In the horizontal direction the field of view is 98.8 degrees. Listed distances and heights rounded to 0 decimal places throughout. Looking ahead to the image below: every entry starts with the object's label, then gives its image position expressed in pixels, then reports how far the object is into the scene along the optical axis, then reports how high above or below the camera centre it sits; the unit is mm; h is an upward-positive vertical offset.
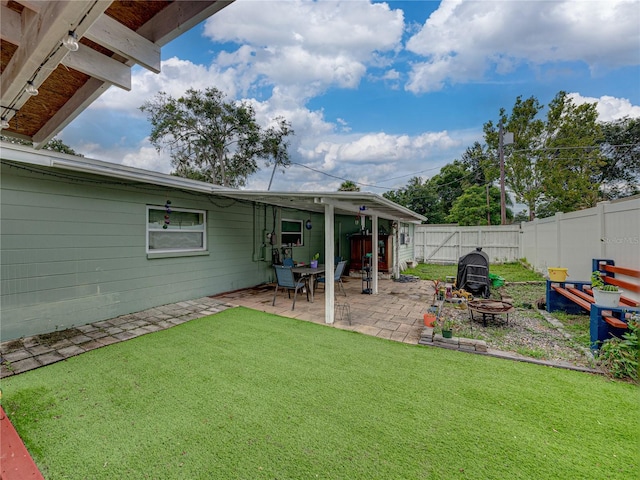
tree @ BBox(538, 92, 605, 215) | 13148 +4486
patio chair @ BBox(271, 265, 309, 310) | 5699 -787
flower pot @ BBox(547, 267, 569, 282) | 5258 -587
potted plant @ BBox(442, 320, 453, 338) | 3805 -1238
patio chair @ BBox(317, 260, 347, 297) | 6282 -635
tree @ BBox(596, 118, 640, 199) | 18953 +6156
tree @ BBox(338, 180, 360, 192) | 22328 +4728
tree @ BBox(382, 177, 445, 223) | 25203 +4266
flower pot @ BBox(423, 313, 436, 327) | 4035 -1138
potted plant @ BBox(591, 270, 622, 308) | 3239 -608
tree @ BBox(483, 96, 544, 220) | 14141 +5073
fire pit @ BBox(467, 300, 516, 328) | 4398 -1065
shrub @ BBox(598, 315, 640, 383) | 2918 -1227
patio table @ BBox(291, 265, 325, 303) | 6209 -679
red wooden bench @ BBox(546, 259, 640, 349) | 3248 -851
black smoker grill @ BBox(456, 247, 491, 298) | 6205 -707
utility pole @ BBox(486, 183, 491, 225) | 17778 +2005
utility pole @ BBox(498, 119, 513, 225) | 13242 +4473
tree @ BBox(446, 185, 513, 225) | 18312 +2496
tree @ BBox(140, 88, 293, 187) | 15602 +6366
